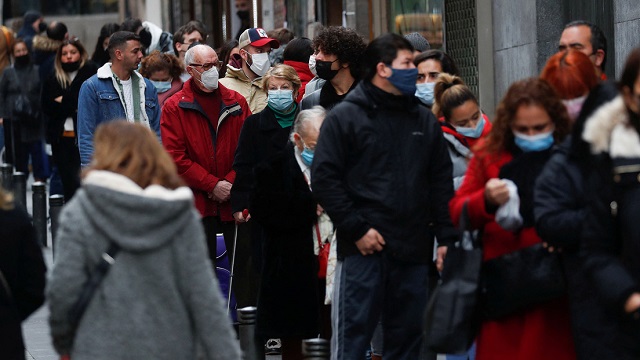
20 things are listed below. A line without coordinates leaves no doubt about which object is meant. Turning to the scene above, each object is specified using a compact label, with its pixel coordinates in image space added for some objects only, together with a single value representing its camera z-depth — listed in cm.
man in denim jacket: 2205
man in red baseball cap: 2419
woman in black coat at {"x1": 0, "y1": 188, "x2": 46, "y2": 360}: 1089
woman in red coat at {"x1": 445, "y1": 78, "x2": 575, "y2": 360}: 1251
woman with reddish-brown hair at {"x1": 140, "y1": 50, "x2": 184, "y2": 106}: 2573
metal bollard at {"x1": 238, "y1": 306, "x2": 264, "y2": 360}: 1731
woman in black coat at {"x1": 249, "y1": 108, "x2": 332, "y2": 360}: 1670
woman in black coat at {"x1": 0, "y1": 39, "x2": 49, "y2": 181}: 3803
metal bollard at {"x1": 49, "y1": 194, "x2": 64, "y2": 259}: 2762
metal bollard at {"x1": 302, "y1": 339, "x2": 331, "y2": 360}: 1518
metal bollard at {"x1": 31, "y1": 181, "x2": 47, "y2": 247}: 3012
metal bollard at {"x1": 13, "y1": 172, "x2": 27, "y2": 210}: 3322
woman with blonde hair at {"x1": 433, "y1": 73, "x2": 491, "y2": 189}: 1608
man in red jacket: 2055
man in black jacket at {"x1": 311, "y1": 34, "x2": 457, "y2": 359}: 1452
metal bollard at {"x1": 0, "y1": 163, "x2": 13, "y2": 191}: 3535
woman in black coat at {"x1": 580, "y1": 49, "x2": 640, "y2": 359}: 1067
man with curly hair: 1842
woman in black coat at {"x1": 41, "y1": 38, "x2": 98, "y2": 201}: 2962
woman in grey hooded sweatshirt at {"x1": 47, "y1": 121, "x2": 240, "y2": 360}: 1047
